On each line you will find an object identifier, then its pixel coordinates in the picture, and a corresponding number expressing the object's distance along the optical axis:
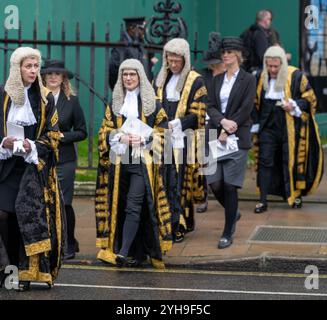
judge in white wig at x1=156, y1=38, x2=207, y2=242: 11.70
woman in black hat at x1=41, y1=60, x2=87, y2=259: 11.42
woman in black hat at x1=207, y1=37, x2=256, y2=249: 11.88
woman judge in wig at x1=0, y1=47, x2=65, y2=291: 9.73
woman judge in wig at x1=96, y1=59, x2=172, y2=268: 10.88
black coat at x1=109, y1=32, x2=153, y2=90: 14.58
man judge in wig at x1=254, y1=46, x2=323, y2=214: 13.85
